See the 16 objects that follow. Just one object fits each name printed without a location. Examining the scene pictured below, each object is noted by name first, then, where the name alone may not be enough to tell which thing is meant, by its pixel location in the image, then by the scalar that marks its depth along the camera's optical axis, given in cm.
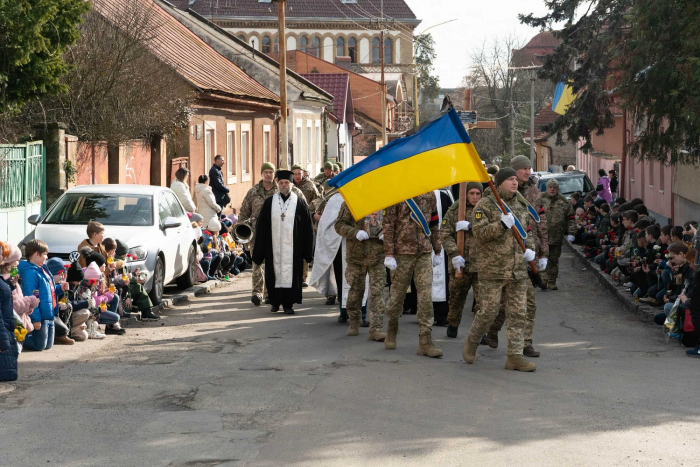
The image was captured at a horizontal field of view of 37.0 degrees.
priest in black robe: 1363
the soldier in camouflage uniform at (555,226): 1733
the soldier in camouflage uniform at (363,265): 1109
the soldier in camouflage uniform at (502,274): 928
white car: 1320
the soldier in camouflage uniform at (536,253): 1020
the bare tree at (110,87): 1955
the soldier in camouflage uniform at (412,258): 1005
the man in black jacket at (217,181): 2209
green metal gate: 1545
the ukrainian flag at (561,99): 3591
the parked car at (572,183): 3083
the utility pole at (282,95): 2347
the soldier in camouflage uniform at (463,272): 1136
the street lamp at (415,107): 5997
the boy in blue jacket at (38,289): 988
